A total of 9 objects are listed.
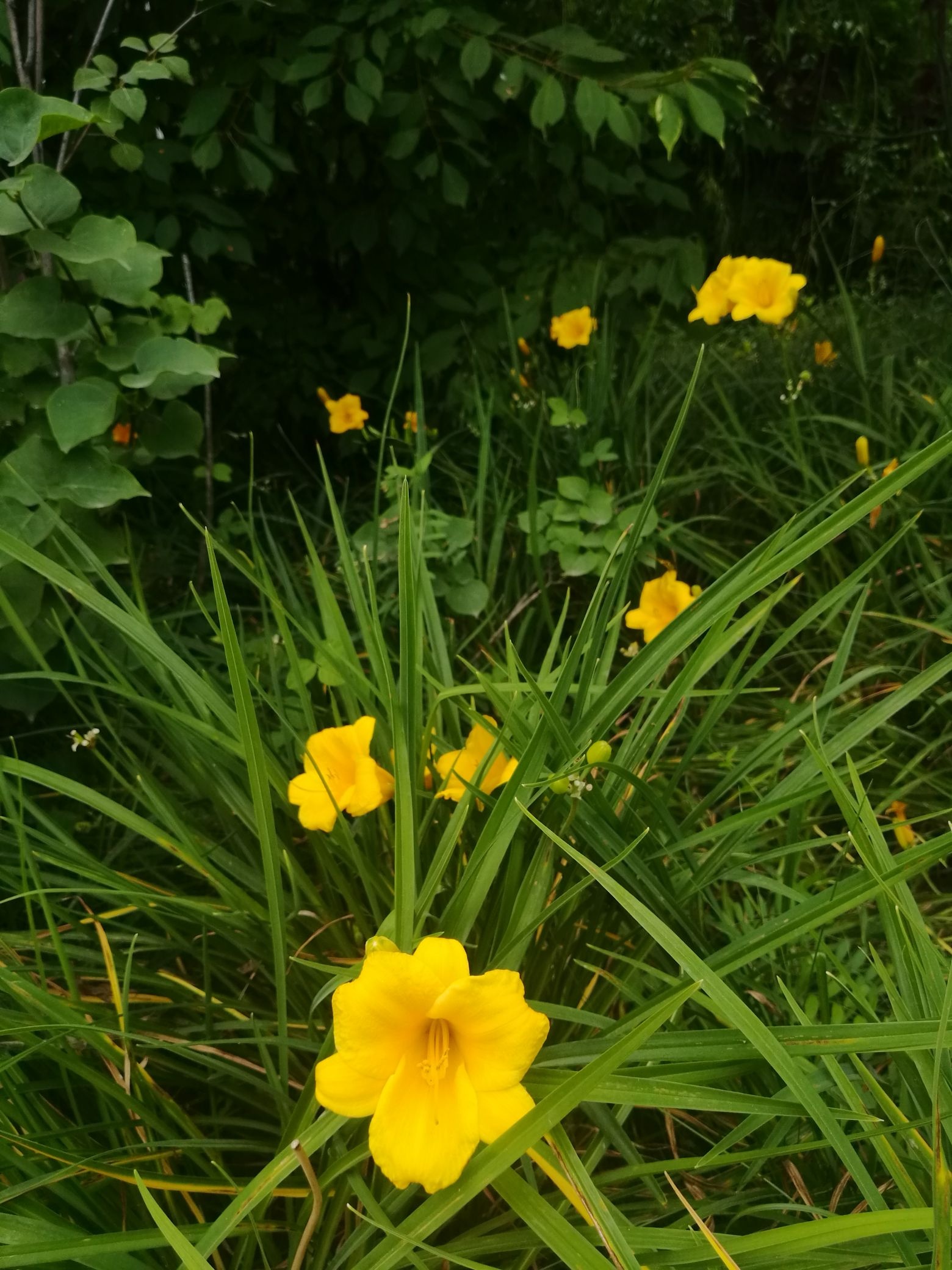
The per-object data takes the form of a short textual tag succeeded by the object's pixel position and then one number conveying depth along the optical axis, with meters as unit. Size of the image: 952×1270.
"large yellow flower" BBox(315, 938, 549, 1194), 0.59
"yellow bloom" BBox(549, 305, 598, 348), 2.07
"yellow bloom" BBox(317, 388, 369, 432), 2.12
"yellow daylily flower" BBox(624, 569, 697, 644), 1.46
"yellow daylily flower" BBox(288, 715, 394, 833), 0.92
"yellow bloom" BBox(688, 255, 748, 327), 1.85
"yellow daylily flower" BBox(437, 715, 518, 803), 0.94
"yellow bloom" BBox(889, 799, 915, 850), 1.20
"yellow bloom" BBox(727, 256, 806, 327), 1.80
